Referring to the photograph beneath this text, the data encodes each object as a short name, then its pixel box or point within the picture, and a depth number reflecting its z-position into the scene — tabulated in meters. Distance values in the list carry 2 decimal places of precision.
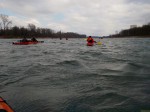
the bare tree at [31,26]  92.90
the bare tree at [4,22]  71.09
